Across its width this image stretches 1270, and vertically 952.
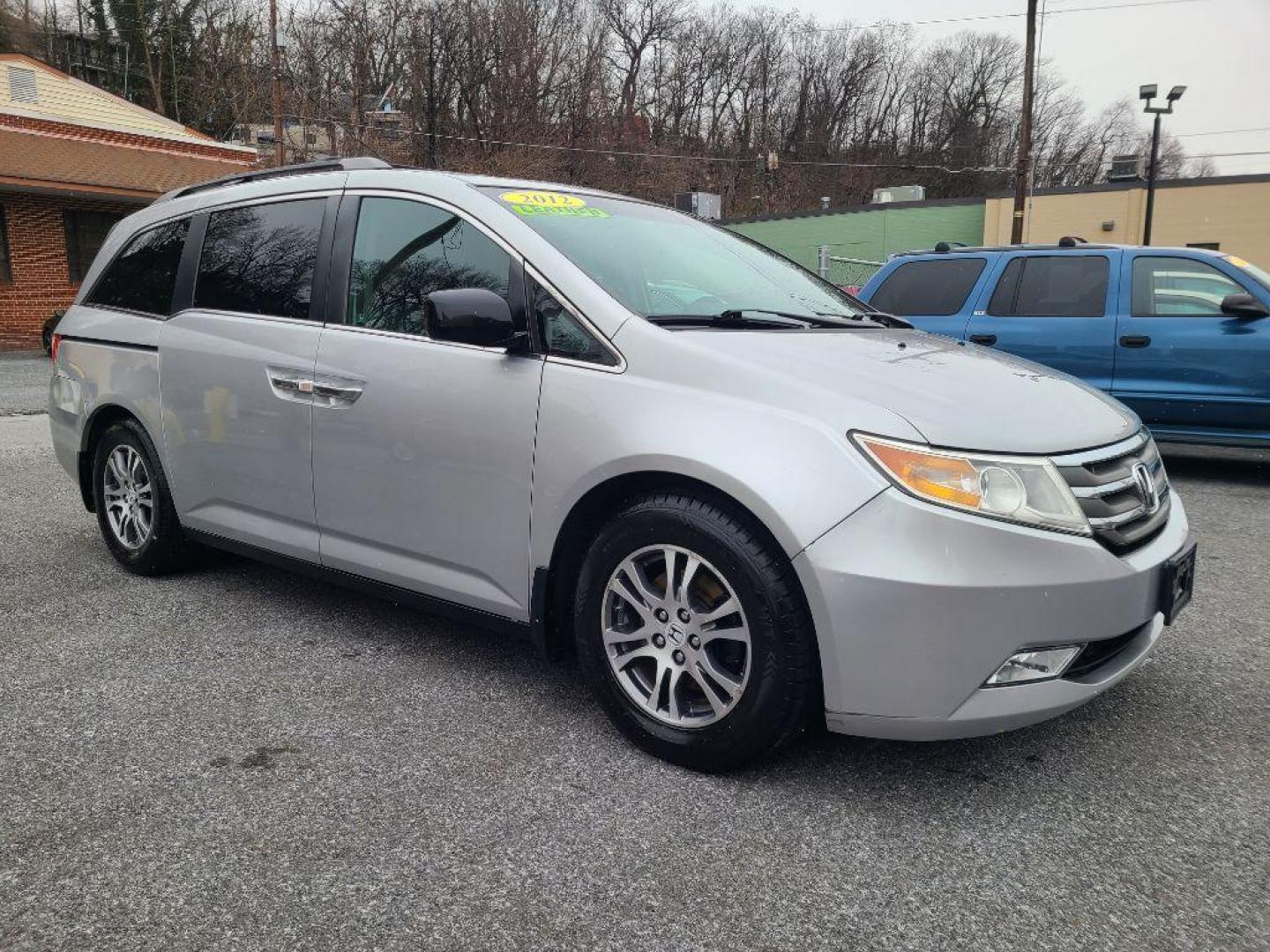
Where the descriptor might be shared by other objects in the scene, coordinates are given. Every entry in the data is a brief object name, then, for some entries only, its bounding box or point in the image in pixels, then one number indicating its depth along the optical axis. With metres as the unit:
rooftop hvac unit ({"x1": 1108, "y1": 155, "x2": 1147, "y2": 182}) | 27.55
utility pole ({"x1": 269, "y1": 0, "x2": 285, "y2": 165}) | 25.84
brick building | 20.64
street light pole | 26.56
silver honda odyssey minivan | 2.30
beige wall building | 27.67
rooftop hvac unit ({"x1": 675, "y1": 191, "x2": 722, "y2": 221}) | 10.37
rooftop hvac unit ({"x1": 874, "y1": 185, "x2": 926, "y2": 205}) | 34.12
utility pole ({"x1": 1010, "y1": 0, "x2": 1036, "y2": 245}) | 20.64
